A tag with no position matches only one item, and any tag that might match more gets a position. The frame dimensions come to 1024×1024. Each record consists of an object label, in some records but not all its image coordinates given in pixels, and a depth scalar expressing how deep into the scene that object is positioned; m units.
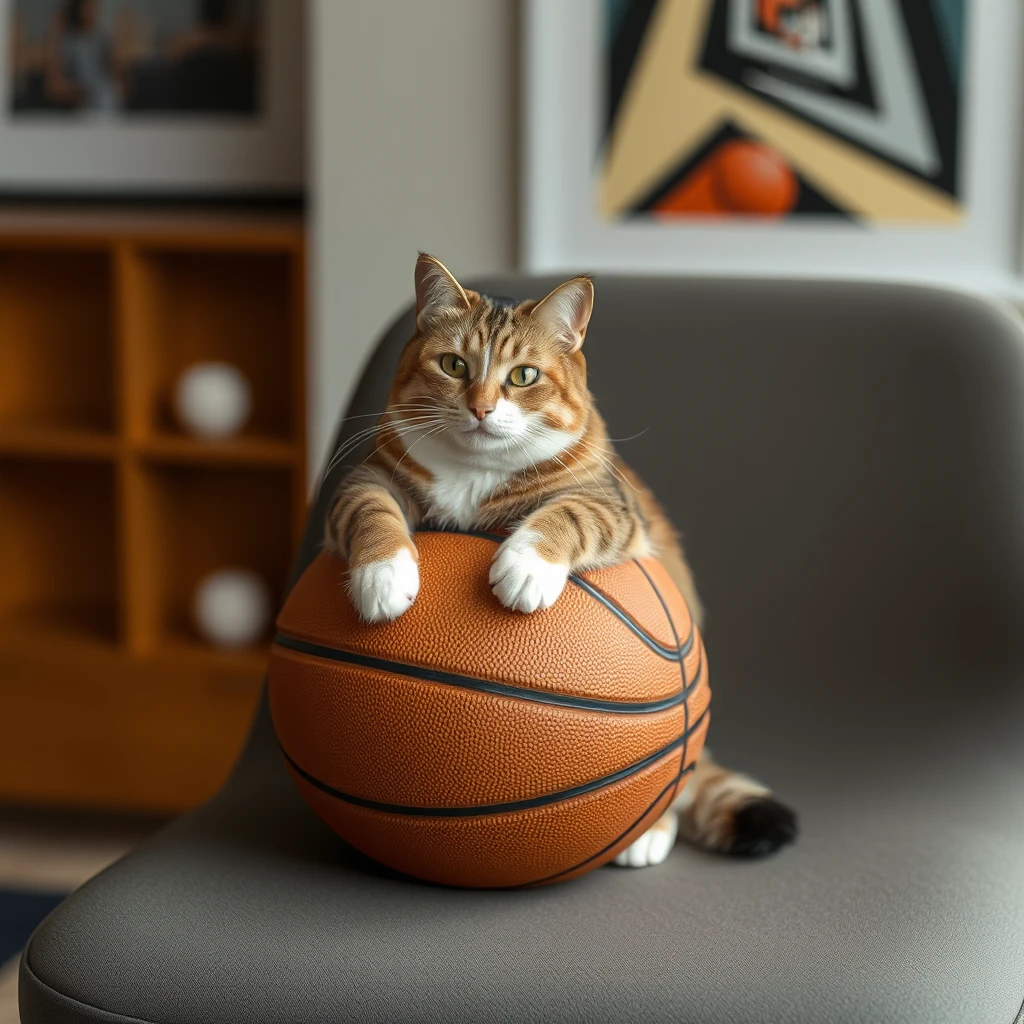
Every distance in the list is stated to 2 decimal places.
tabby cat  0.94
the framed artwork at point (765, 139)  2.00
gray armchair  0.86
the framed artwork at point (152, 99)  2.42
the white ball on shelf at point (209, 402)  2.25
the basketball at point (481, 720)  0.89
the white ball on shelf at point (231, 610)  2.26
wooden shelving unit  2.22
